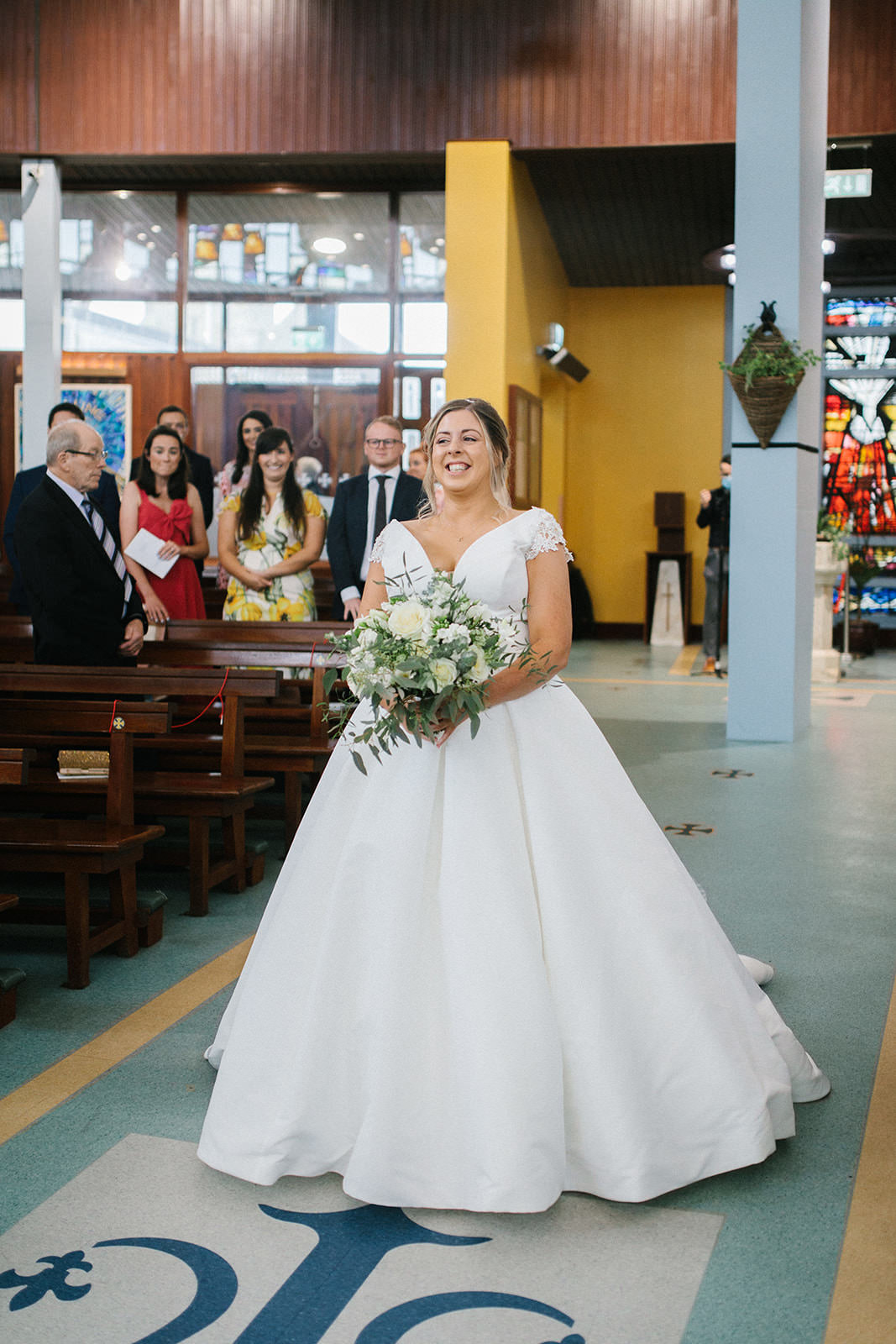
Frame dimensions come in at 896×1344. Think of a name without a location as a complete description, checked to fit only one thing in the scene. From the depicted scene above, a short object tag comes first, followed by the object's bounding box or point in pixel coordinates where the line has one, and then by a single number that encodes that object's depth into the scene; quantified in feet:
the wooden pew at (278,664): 16.63
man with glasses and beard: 20.65
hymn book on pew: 14.51
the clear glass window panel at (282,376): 41.32
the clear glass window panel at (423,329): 40.70
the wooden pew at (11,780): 10.88
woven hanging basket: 25.50
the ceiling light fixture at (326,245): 40.98
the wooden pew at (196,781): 14.30
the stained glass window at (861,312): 51.44
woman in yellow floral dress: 19.93
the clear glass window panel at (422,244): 40.27
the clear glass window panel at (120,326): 41.39
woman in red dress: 19.92
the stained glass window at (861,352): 51.72
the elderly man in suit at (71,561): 15.42
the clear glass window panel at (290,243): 40.78
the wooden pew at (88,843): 11.88
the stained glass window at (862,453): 52.06
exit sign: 33.32
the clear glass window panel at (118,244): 41.37
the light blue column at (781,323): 25.99
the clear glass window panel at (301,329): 41.04
